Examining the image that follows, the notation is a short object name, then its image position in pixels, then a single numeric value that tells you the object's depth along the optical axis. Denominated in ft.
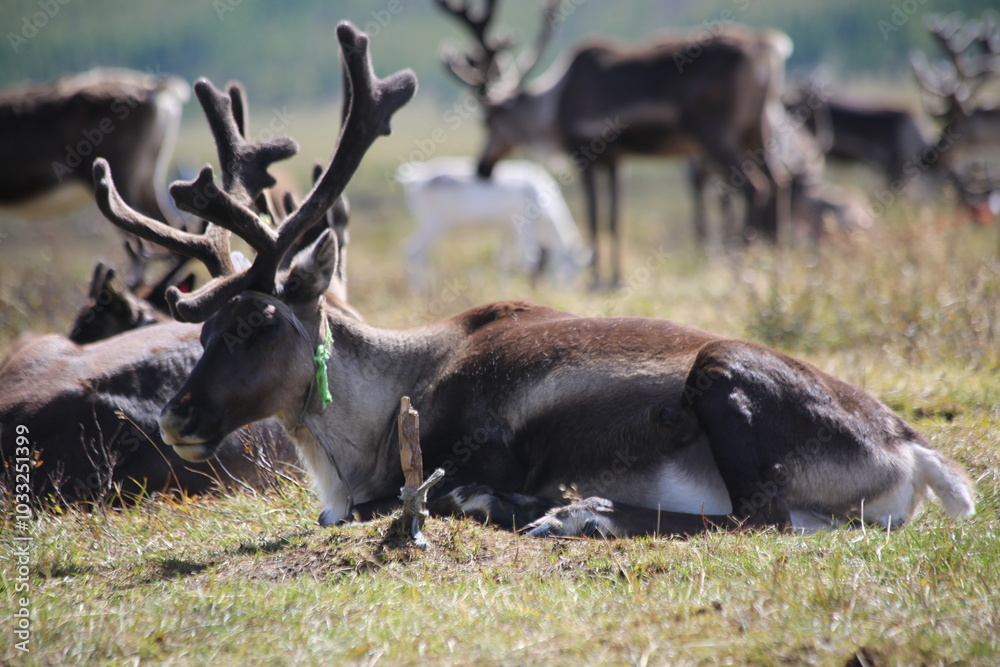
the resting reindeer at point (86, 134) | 35.55
